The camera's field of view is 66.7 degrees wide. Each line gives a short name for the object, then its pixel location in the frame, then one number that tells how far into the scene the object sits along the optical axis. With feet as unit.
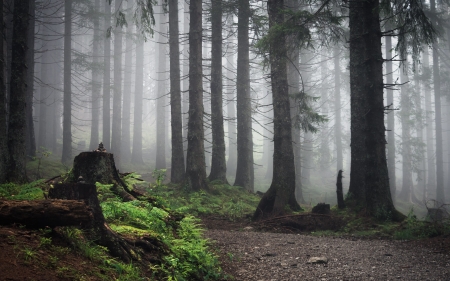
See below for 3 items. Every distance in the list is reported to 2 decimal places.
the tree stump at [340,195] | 34.47
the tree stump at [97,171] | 20.16
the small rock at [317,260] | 19.60
